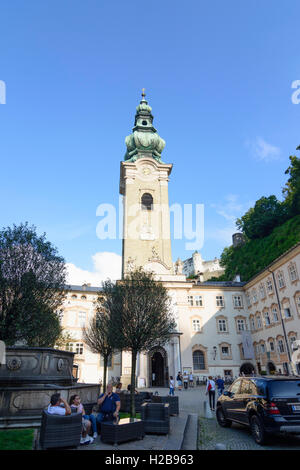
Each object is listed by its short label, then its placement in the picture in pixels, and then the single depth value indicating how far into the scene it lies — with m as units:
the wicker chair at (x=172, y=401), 12.22
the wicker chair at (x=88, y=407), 9.61
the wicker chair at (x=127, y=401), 13.38
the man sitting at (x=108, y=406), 8.29
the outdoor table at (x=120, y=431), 7.05
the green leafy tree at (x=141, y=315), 15.84
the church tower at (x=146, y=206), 42.78
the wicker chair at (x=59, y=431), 6.14
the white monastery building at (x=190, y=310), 33.00
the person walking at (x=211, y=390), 15.52
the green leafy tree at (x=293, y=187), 51.42
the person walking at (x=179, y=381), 30.00
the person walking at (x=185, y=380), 31.81
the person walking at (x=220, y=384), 18.03
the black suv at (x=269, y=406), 7.22
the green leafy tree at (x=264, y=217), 59.44
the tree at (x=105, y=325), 19.64
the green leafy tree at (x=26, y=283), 15.02
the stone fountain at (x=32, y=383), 7.77
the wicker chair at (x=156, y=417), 8.50
